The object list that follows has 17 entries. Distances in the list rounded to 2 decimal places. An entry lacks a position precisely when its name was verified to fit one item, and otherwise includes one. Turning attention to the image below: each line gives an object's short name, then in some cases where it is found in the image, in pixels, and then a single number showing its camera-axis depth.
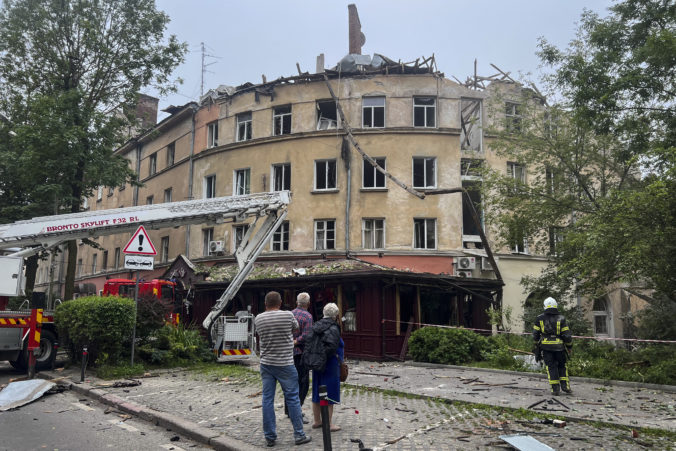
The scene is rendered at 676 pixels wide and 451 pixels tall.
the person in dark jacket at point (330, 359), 6.48
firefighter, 9.94
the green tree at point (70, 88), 20.08
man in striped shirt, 6.23
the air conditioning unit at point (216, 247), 26.12
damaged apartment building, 23.62
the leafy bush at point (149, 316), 13.03
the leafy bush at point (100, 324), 11.83
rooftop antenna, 33.56
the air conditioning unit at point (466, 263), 23.12
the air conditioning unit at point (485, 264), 24.05
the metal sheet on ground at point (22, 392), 8.75
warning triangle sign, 11.70
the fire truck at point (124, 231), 12.69
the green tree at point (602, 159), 13.36
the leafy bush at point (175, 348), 13.15
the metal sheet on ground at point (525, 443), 5.72
